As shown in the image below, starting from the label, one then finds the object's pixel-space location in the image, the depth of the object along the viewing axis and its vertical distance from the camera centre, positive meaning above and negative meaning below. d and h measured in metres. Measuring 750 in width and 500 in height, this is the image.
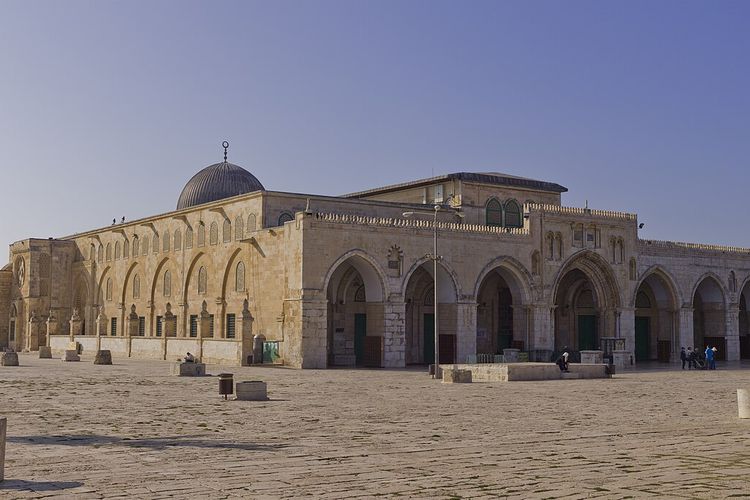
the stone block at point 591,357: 39.72 -1.57
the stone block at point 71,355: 44.78 -1.66
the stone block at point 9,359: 38.84 -1.61
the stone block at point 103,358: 40.41 -1.64
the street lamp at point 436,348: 31.59 -0.93
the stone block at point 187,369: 31.22 -1.66
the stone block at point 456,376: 29.06 -1.77
